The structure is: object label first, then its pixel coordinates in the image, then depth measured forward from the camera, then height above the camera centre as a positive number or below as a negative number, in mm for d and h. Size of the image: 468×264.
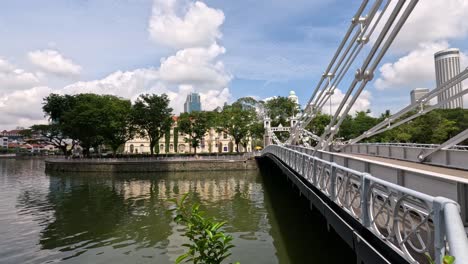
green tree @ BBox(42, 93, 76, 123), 63844 +9041
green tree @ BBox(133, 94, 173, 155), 50438 +5187
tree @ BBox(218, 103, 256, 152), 55812 +4270
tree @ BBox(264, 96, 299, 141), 64500 +7298
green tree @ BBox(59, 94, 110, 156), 49812 +4146
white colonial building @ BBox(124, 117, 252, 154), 80262 +580
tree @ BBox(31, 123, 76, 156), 65006 +3358
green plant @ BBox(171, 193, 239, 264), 3197 -928
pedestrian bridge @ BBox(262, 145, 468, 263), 3045 -1039
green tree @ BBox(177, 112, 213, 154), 56000 +3882
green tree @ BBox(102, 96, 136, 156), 50438 +3557
